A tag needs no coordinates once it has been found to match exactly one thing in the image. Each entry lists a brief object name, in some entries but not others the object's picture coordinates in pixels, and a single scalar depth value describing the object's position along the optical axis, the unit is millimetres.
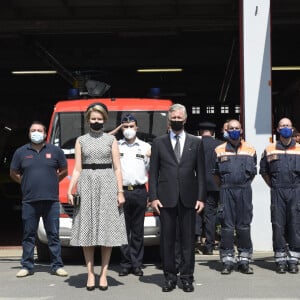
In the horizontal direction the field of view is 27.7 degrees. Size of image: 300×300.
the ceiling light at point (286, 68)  21766
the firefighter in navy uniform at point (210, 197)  9312
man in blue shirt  7750
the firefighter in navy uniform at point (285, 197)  7781
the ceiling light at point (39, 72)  22562
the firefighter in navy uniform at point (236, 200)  7793
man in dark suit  6781
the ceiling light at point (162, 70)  22484
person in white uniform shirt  7840
